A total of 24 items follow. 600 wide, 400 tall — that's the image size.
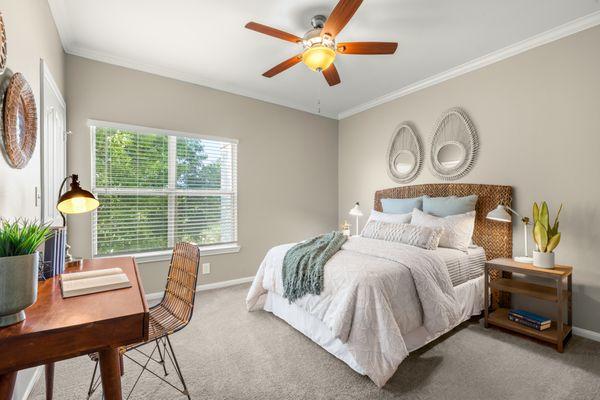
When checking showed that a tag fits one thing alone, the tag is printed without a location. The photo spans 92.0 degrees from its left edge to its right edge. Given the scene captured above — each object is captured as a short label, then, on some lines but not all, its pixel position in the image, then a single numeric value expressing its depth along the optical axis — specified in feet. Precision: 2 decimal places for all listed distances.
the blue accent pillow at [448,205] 10.23
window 10.32
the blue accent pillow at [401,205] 11.68
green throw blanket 7.47
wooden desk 2.87
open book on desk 4.15
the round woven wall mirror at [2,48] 4.27
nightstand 7.32
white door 6.75
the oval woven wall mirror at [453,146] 10.77
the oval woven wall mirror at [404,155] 12.51
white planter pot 7.80
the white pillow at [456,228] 9.60
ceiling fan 6.64
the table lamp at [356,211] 13.39
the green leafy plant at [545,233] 7.87
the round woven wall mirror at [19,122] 4.73
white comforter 6.09
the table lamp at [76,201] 5.21
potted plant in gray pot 2.99
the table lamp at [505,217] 8.73
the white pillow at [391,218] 11.12
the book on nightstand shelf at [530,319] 7.87
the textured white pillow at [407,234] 9.11
